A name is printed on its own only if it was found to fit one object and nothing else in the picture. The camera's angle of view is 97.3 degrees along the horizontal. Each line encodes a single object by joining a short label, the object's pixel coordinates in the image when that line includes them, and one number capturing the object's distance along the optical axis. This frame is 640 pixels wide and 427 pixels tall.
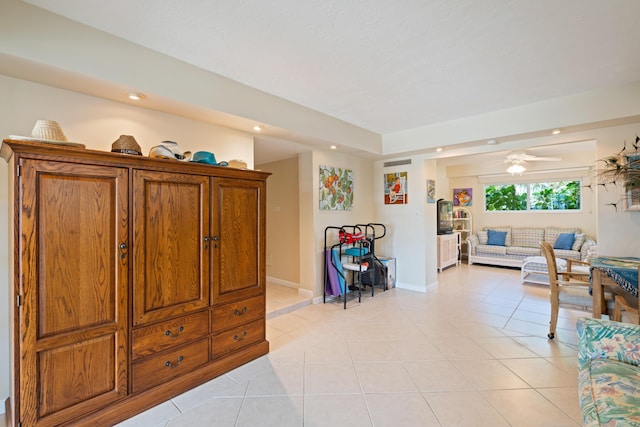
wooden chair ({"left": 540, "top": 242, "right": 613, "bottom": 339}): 2.80
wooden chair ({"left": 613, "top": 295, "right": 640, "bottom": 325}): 2.20
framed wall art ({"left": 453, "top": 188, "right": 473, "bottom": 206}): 7.88
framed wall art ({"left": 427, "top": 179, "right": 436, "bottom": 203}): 4.82
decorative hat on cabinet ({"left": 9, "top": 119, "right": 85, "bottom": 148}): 1.60
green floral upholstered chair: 1.21
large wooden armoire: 1.52
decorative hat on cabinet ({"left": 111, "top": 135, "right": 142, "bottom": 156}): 1.91
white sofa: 5.86
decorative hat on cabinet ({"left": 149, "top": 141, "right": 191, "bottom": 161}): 2.07
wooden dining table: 2.23
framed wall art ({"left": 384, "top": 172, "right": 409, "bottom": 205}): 4.96
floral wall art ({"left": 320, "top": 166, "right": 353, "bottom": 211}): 4.29
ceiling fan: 5.11
